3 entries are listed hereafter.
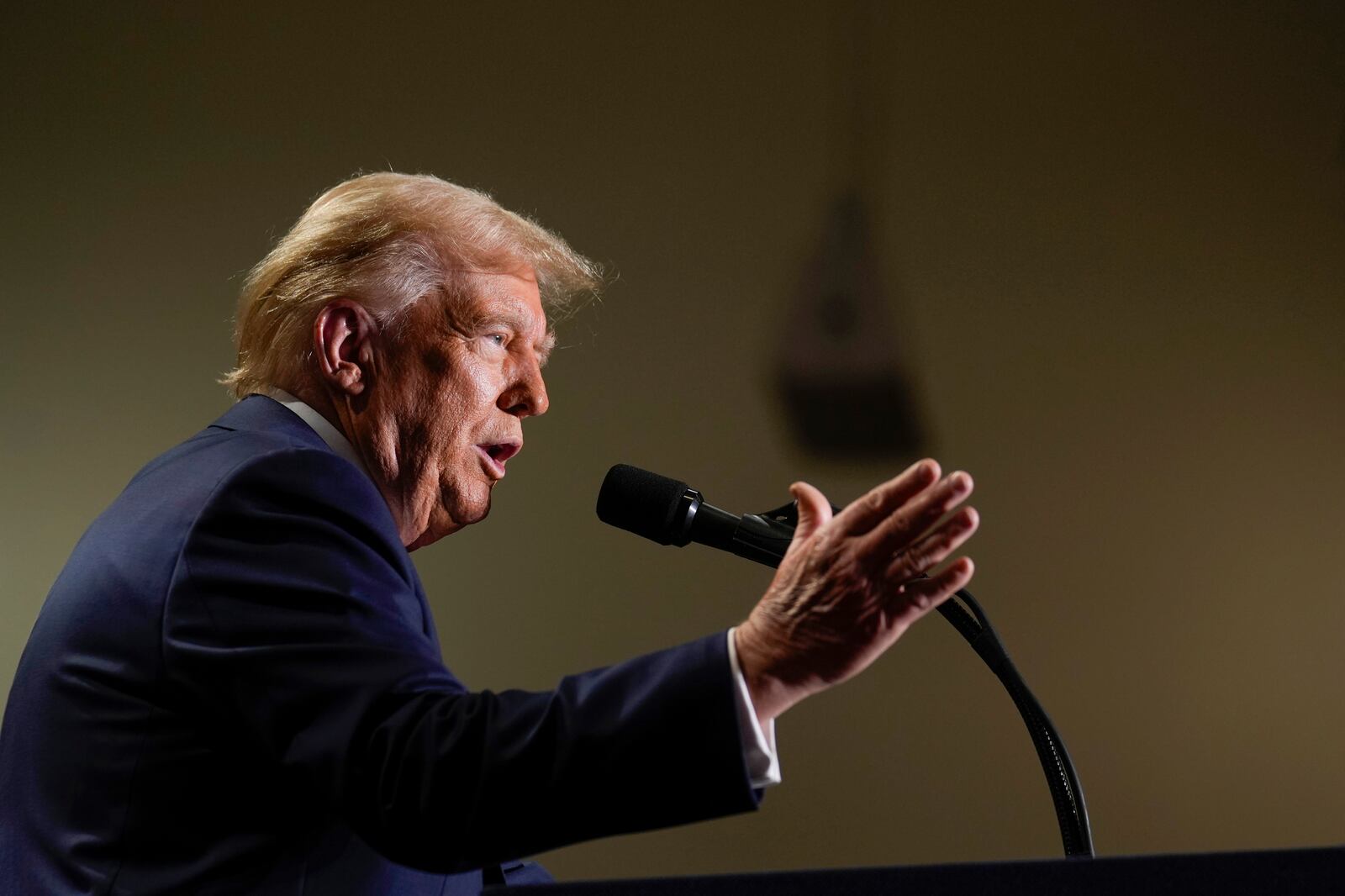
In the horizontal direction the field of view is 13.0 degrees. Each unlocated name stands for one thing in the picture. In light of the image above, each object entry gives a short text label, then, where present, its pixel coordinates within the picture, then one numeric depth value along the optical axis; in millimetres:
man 3479
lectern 3407
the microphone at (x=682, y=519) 3716
